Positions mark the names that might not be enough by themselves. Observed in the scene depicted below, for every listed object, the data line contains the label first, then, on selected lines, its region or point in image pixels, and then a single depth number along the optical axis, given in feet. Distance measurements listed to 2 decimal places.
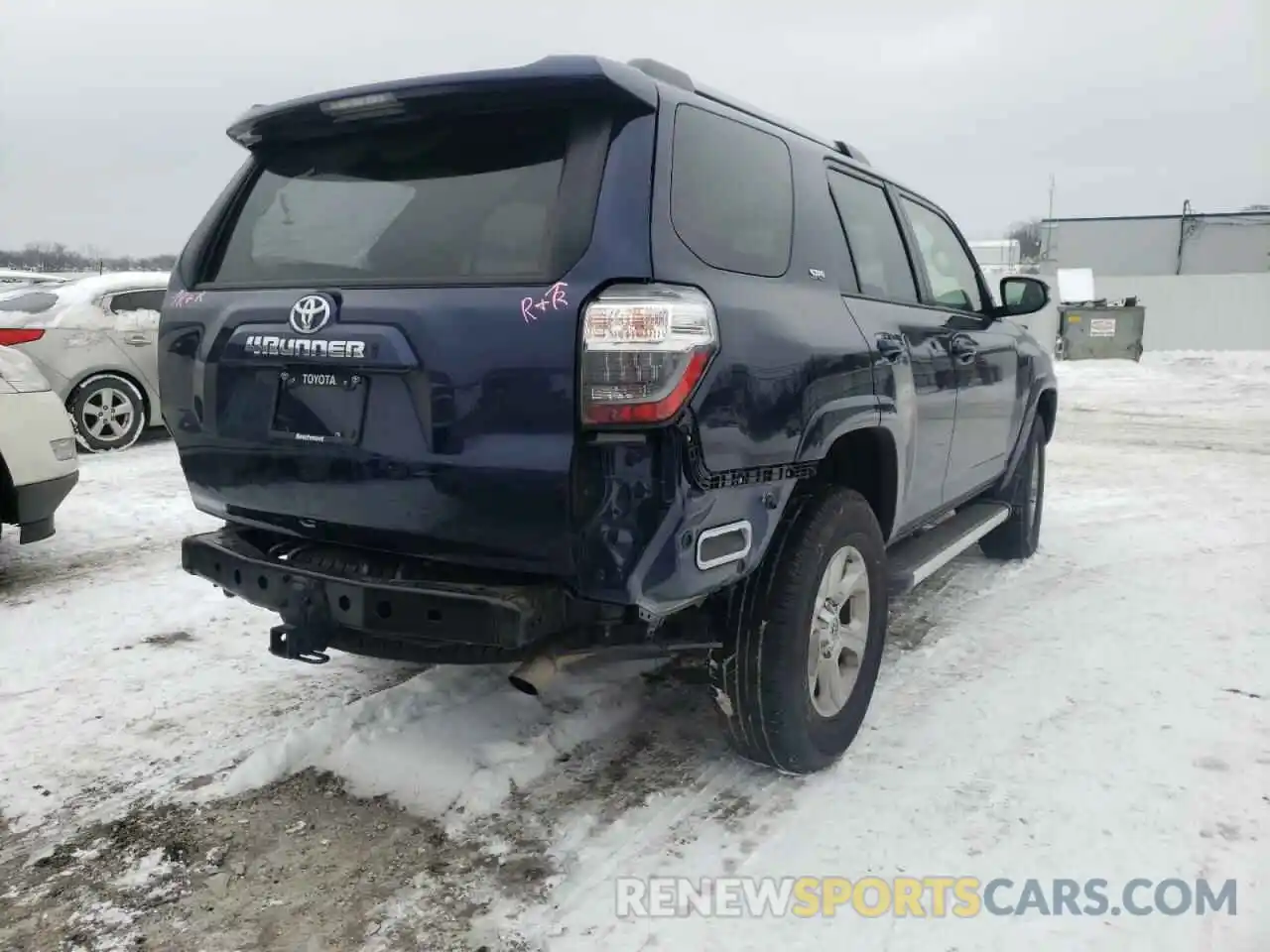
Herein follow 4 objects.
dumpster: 72.74
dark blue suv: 7.46
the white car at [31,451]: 15.92
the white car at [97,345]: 28.04
